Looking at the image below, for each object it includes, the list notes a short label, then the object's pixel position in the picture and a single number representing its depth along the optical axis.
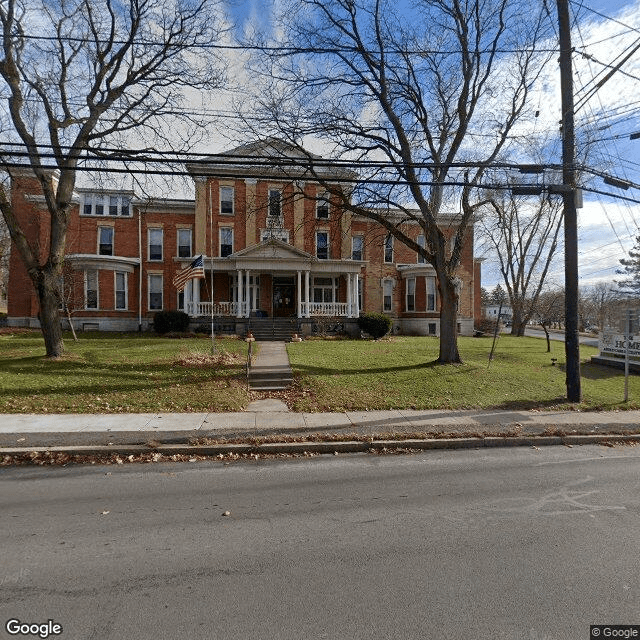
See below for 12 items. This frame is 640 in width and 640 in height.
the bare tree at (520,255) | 30.66
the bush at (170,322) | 22.41
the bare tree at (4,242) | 27.78
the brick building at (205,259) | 24.31
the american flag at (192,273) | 14.12
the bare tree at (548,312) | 21.20
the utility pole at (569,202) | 9.50
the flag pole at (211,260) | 14.65
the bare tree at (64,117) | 12.35
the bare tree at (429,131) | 12.79
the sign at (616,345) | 14.80
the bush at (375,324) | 22.78
